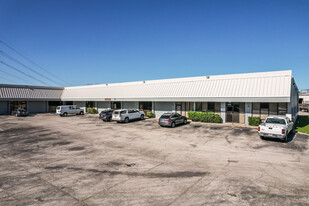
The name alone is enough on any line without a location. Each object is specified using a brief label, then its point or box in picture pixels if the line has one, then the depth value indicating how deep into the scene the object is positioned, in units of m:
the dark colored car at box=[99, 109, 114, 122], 24.25
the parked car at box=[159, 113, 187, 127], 18.80
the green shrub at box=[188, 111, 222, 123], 21.71
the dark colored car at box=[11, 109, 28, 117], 30.55
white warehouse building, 18.75
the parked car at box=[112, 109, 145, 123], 22.57
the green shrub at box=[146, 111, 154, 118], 27.41
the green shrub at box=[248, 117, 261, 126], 19.12
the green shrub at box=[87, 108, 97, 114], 35.31
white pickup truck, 12.16
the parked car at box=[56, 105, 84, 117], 30.98
